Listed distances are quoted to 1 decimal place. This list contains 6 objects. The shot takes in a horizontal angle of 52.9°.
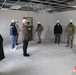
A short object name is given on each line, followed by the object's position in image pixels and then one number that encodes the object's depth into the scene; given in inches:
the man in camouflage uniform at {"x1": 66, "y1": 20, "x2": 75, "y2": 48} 149.8
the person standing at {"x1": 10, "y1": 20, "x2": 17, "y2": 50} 137.9
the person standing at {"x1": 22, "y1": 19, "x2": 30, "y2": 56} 112.8
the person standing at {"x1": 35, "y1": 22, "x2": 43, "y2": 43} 182.2
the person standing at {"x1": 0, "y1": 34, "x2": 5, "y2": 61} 71.9
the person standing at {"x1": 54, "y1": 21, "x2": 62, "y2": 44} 175.2
